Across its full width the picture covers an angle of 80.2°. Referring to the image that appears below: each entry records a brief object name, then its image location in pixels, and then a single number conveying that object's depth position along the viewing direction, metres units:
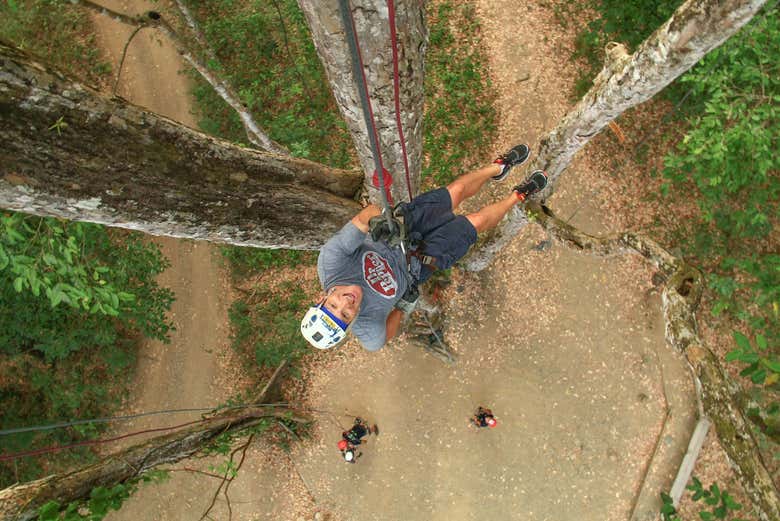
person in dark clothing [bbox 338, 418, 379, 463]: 6.51
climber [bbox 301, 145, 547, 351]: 3.25
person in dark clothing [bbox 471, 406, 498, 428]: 6.45
